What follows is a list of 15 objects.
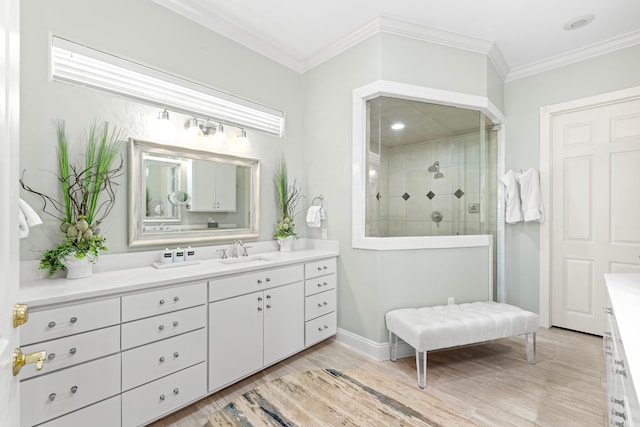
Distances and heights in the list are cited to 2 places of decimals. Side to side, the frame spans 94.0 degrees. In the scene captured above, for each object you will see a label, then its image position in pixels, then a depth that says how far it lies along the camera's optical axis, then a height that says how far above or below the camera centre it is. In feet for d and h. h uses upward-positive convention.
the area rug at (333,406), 4.00 -2.78
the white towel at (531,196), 10.80 +0.68
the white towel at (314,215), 10.16 -0.04
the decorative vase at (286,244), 10.05 -1.02
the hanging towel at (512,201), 11.12 +0.50
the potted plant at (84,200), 5.78 +0.29
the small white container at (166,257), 7.28 -1.06
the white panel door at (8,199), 2.10 +0.11
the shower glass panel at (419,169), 9.29 +1.45
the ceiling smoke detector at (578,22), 8.69 +5.73
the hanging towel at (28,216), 4.96 -0.04
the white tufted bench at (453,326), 7.23 -2.87
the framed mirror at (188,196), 7.22 +0.50
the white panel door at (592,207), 9.59 +0.27
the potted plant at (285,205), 10.08 +0.32
